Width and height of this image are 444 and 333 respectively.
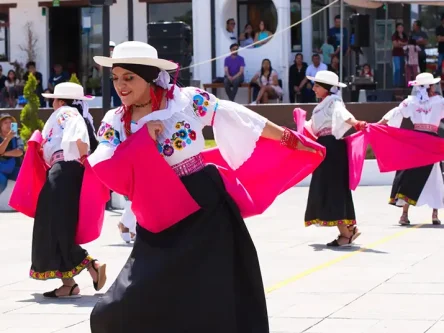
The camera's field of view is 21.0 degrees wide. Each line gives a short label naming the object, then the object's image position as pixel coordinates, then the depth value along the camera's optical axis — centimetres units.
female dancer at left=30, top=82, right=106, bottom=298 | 1011
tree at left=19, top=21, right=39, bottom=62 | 3297
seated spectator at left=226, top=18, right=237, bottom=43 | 3014
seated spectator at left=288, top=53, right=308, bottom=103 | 2844
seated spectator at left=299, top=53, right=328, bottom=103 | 2752
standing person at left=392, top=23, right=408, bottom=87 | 2858
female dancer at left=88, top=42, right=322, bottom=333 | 617
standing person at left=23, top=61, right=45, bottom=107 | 3089
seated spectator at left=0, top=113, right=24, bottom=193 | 1834
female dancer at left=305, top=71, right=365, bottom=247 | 1307
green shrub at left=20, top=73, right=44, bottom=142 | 2103
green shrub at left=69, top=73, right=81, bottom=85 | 1873
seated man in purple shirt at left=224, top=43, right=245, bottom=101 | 2841
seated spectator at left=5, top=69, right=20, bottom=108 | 3016
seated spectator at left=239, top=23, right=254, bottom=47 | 2984
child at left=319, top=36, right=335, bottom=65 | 2875
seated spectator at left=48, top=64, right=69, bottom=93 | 3067
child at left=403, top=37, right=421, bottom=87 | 2822
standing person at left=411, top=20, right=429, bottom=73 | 2828
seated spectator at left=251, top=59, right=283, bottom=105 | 2812
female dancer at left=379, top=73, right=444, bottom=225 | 1534
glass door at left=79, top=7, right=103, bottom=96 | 3372
